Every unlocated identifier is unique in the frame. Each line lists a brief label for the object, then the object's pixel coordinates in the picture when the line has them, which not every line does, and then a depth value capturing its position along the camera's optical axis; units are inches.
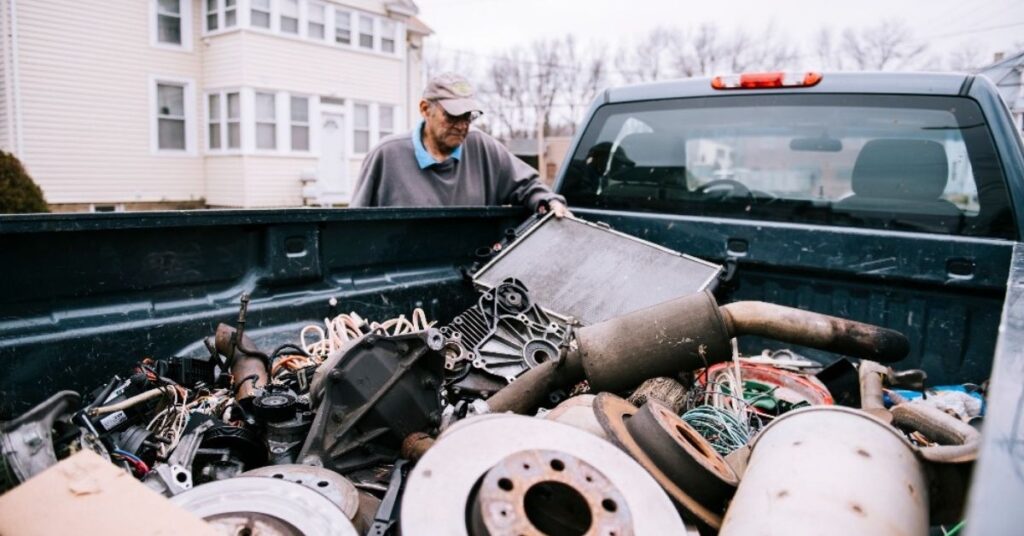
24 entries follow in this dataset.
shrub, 472.7
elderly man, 163.2
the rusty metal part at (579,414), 69.4
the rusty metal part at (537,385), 84.4
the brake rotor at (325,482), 58.7
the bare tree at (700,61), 1686.8
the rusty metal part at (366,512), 58.5
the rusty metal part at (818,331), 87.3
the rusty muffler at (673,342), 84.6
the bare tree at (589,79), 1713.8
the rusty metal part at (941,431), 57.9
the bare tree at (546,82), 1700.3
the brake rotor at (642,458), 59.0
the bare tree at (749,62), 1541.6
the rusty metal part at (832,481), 48.7
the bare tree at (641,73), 1647.4
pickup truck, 83.3
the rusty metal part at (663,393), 86.0
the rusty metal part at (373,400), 71.4
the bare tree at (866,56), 1340.2
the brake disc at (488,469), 50.0
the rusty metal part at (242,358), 85.6
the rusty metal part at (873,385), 85.8
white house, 609.9
